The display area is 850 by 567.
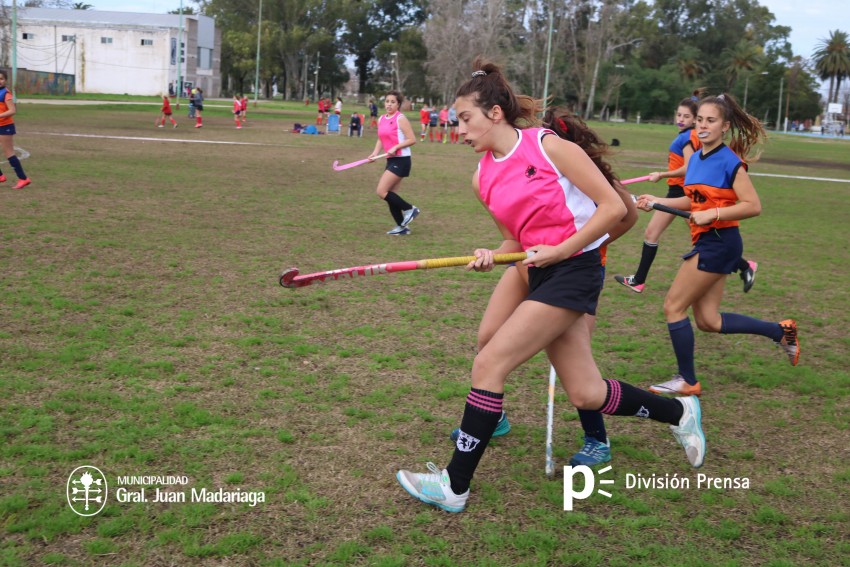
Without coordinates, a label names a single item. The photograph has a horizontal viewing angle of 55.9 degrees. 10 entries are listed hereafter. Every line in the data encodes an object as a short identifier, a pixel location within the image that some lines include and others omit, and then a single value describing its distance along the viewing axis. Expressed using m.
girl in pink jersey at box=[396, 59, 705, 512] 3.96
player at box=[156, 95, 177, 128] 36.19
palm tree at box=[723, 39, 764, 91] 112.12
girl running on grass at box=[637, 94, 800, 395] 5.75
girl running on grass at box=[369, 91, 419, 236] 12.20
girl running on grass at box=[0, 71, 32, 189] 14.19
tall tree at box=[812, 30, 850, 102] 115.75
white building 80.62
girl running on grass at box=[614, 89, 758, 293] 8.22
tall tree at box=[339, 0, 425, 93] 114.00
